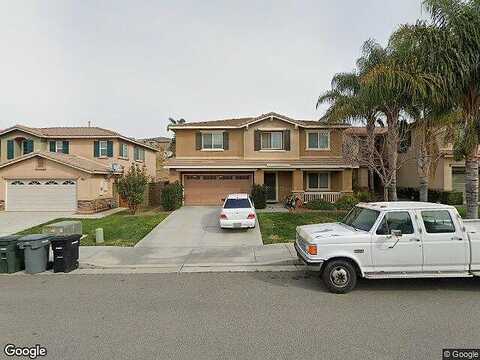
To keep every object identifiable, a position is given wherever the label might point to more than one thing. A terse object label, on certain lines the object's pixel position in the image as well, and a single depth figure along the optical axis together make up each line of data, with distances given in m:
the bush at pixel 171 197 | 20.06
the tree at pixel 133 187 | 18.69
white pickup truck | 6.65
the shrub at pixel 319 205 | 19.90
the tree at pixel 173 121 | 50.10
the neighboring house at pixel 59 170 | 20.59
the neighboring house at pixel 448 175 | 21.56
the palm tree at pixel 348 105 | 17.84
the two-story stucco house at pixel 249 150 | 22.95
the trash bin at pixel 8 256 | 8.41
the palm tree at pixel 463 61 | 9.77
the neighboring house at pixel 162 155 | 45.00
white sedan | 13.38
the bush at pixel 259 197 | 20.39
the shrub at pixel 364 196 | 21.58
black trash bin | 8.44
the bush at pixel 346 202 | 19.74
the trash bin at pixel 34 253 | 8.38
